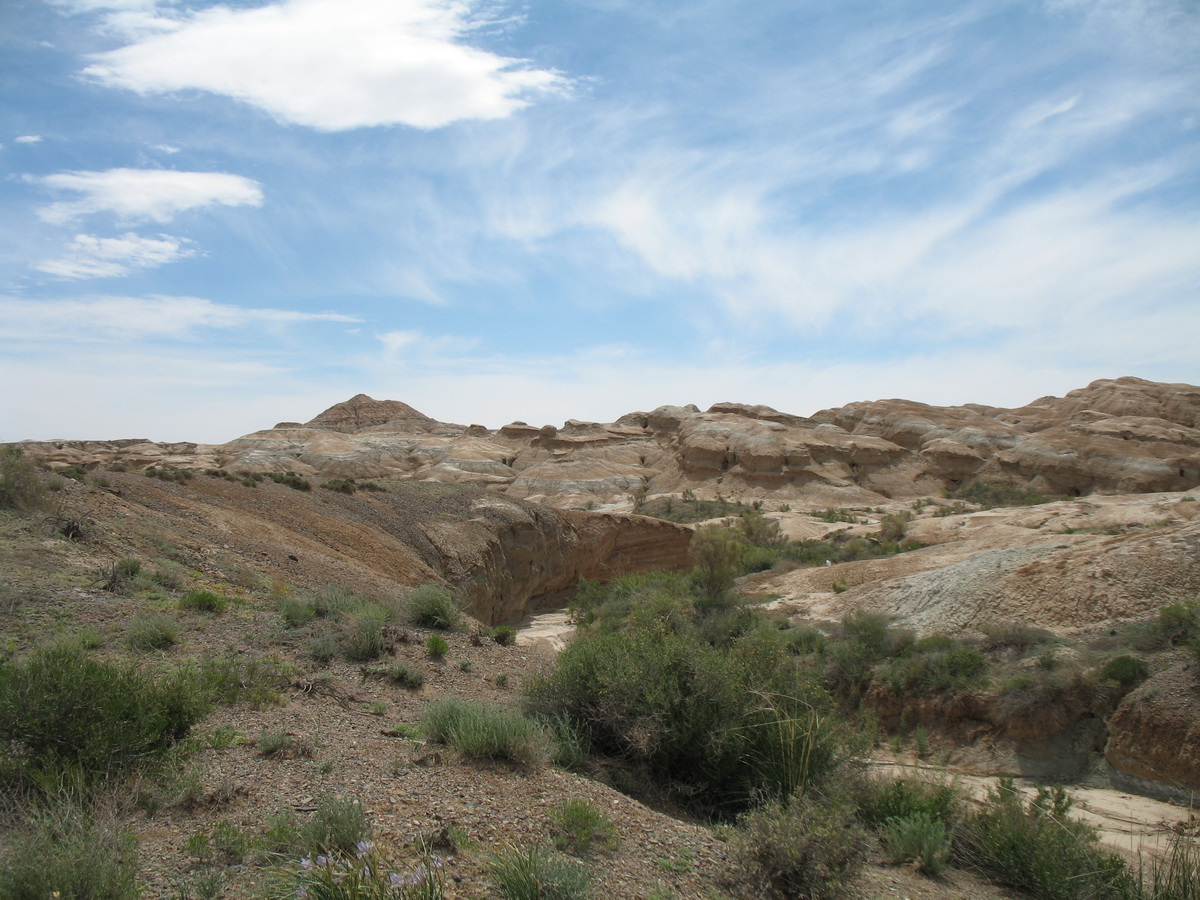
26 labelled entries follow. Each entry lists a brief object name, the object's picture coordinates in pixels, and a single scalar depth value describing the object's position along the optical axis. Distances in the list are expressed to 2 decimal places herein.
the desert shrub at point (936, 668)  13.08
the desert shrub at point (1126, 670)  11.22
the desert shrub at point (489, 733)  6.14
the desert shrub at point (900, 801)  6.86
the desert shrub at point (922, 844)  6.01
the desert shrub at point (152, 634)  8.45
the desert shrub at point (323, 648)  9.46
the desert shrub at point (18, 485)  13.48
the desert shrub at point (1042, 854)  5.69
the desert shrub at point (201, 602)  10.66
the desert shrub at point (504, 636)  14.04
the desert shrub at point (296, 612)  11.07
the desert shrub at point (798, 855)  4.84
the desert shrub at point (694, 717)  6.77
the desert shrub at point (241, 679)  7.14
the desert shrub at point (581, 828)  4.85
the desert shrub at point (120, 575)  10.68
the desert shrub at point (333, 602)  11.68
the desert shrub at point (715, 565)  19.34
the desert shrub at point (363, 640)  9.79
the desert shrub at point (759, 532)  31.51
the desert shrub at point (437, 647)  10.76
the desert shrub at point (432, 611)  12.70
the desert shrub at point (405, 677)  9.16
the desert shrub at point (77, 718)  4.85
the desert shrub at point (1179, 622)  11.55
